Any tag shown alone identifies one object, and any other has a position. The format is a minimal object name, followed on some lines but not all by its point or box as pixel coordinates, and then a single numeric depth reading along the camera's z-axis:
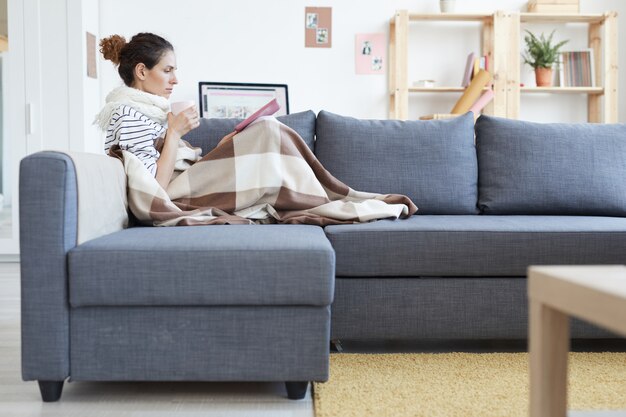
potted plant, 4.41
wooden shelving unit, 4.34
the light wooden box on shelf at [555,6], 4.39
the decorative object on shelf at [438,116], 4.31
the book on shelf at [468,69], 4.36
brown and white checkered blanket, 2.27
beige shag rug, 1.64
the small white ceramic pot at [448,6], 4.38
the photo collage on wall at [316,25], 4.45
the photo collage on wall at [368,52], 4.49
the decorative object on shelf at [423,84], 4.39
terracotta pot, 4.43
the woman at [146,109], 2.32
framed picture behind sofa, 4.38
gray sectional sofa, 1.65
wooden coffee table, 0.97
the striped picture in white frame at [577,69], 4.50
